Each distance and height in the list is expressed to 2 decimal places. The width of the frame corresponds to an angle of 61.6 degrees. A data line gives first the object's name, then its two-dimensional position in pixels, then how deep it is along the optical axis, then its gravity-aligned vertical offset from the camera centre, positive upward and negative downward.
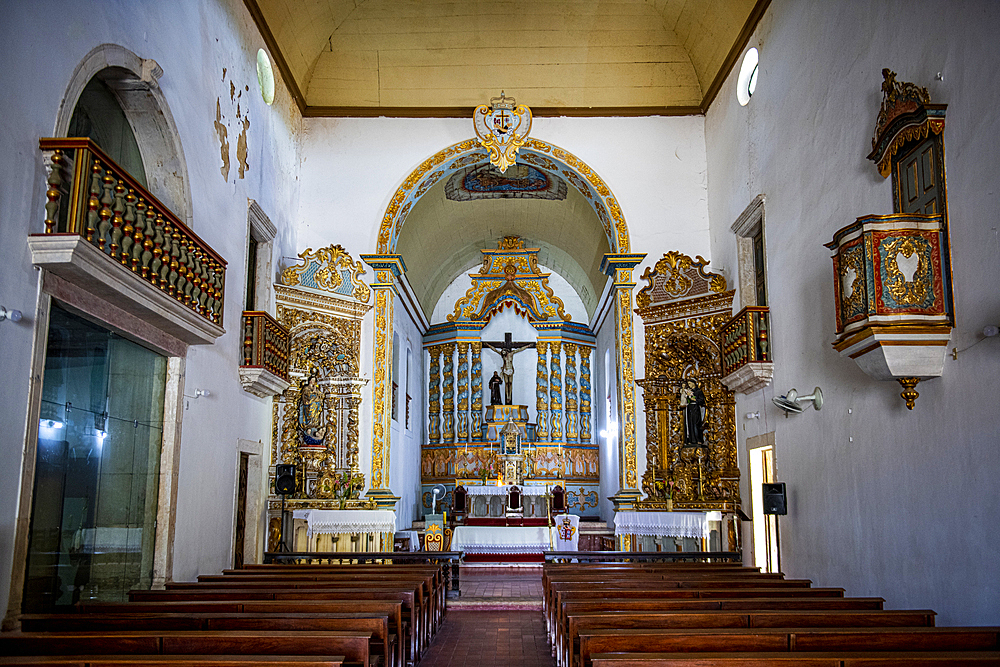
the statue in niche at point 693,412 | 13.34 +1.10
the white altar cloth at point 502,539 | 14.84 -1.01
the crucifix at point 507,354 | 21.95 +3.34
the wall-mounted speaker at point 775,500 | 10.20 -0.21
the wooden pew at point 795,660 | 4.00 -0.85
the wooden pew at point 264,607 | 6.01 -0.91
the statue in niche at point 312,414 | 13.98 +1.11
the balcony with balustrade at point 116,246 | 6.58 +2.04
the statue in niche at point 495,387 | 21.97 +2.44
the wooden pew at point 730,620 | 5.44 -0.89
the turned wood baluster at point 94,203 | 6.78 +2.21
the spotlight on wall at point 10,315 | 6.10 +1.19
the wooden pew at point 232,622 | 5.35 -0.91
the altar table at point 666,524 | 12.37 -0.64
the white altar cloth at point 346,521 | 12.84 -0.62
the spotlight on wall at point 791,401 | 9.54 +0.94
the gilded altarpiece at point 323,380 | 13.55 +1.67
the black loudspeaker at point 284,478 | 12.30 +0.03
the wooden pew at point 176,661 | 4.04 -0.88
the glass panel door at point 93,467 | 7.10 +0.11
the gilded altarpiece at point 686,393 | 13.14 +1.44
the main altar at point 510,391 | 21.41 +2.37
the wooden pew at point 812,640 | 4.68 -0.87
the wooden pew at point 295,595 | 6.79 -0.93
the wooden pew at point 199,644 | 4.71 -0.91
